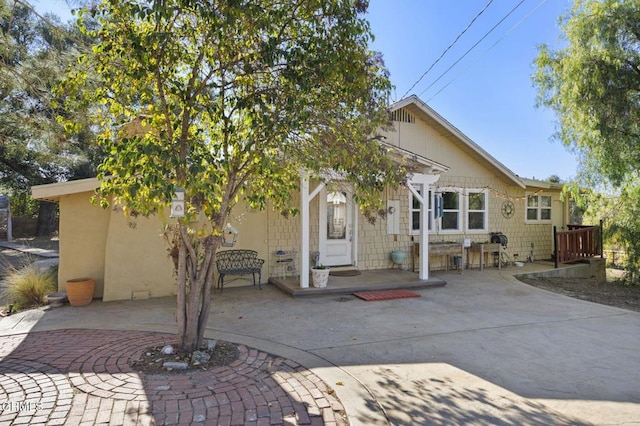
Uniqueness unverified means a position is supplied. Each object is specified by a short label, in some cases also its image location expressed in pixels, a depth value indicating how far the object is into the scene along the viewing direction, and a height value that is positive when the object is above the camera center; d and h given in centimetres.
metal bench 782 -75
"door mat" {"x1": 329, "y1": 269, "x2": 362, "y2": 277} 902 -107
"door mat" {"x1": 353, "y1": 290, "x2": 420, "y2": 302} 722 -129
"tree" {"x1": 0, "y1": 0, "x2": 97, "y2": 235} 451 +186
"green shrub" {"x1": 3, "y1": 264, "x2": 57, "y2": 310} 670 -112
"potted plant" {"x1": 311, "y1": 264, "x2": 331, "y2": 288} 751 -95
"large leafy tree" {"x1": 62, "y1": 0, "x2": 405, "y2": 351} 348 +135
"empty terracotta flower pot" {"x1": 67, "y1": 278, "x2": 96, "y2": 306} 658 -113
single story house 712 +16
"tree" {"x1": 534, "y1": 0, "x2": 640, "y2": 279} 800 +320
